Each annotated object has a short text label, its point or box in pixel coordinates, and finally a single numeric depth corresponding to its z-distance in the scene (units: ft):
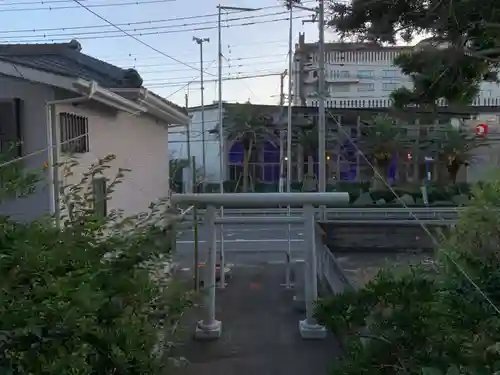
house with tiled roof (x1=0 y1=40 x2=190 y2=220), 13.83
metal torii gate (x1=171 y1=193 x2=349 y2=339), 17.69
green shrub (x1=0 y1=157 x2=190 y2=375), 5.63
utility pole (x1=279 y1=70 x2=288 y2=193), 43.71
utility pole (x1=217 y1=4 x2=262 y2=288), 26.44
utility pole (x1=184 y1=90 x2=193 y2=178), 31.75
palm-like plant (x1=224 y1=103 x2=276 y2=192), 53.21
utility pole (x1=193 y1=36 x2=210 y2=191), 39.85
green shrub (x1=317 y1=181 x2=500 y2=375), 6.33
